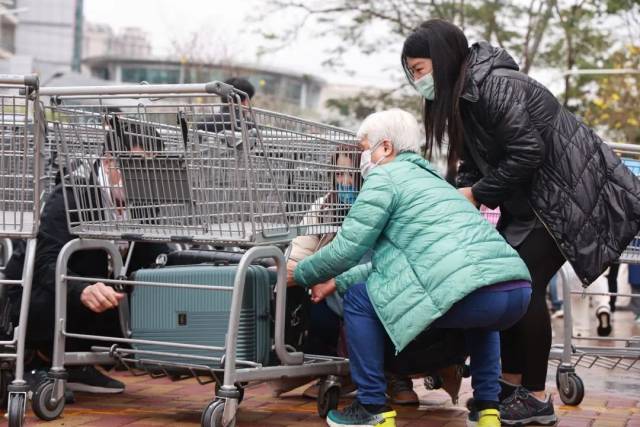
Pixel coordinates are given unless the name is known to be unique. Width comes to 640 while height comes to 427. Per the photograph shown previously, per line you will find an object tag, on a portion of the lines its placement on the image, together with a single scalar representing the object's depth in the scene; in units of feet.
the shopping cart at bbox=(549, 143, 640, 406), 32.37
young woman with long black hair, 27.18
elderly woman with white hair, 24.17
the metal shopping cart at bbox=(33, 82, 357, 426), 25.43
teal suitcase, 26.83
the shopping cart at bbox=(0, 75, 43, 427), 25.82
